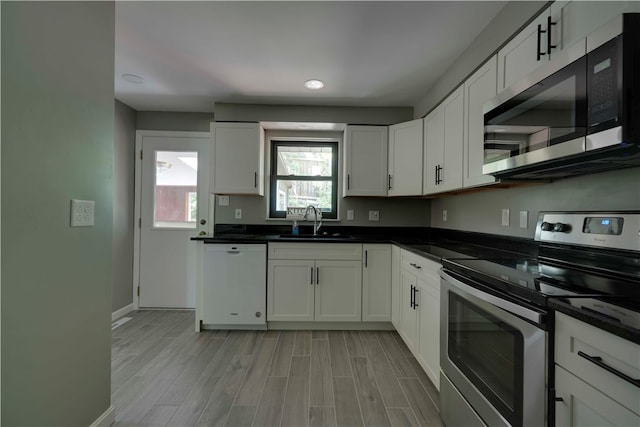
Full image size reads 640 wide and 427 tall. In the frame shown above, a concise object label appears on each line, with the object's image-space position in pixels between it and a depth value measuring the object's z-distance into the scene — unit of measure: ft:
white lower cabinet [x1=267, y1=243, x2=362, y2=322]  8.86
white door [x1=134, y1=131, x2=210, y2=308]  10.94
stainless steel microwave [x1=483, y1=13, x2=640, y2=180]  2.78
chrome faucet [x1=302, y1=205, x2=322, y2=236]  10.43
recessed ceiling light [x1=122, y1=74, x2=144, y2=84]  8.28
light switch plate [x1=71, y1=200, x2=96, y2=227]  3.98
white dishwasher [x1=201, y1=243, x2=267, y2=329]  8.82
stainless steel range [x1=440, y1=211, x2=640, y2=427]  2.76
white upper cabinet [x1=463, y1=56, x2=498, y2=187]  5.34
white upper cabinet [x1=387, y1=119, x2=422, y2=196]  8.87
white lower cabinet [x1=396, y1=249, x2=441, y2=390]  5.65
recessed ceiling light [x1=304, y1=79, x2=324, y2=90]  8.42
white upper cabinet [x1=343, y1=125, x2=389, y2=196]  9.91
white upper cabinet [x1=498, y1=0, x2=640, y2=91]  3.29
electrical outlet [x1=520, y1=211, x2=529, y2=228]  5.47
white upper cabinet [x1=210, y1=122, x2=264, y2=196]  9.75
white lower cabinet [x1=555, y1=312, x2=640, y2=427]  2.03
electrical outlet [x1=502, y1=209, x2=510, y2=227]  6.03
